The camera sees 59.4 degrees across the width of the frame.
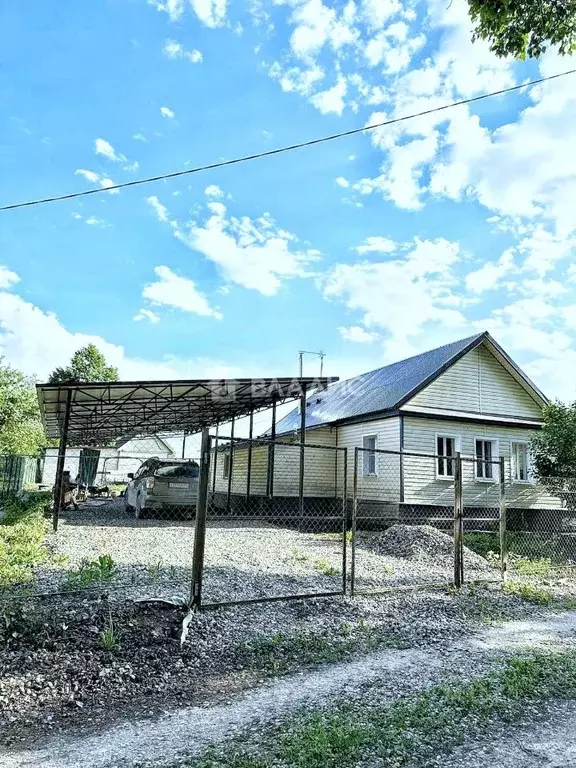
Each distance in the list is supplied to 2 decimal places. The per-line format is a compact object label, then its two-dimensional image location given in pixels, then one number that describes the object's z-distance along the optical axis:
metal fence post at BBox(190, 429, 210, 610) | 5.14
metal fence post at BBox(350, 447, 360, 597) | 6.22
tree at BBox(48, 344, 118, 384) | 53.19
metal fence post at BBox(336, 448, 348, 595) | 6.11
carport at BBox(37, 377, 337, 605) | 13.43
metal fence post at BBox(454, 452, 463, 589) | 7.20
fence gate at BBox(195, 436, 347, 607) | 6.55
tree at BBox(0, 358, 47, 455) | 24.20
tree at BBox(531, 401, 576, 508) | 14.07
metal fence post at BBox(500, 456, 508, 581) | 7.82
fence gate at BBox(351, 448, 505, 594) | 8.70
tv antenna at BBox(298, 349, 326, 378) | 29.16
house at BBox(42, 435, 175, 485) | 33.56
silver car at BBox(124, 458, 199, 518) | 13.79
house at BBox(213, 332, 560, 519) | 15.20
